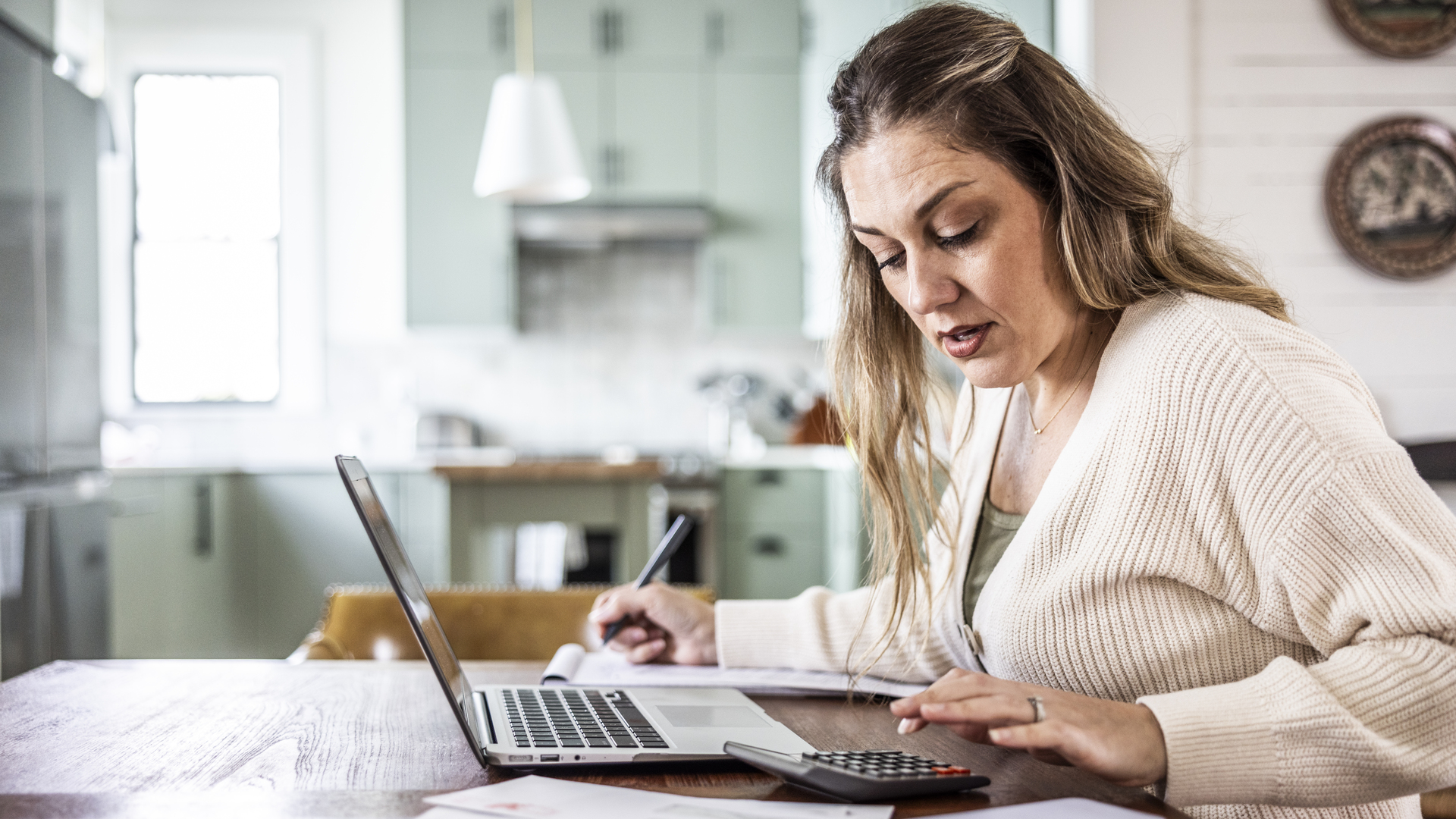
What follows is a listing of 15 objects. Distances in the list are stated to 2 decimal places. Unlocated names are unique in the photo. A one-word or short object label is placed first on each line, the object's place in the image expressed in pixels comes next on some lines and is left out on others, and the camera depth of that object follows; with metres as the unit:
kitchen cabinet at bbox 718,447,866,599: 4.39
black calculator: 0.70
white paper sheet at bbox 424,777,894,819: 0.68
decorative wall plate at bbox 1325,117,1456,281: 2.61
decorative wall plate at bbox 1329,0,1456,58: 2.58
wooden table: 0.74
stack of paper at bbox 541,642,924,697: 1.12
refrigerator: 2.70
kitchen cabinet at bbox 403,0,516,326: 4.68
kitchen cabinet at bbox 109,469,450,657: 4.29
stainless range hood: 4.70
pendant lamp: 3.46
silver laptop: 0.80
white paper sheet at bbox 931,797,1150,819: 0.67
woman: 0.77
